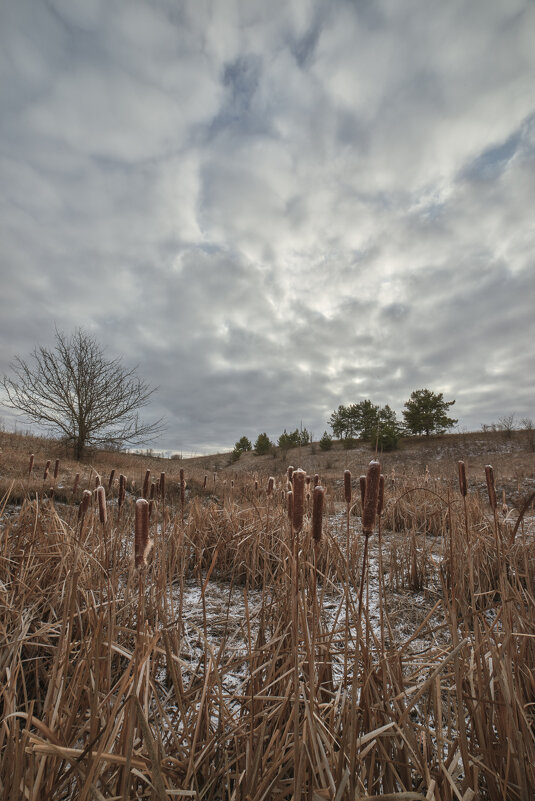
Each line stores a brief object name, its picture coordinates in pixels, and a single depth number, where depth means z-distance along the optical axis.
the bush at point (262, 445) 43.75
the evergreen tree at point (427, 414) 38.78
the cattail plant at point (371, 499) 1.06
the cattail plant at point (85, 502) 1.95
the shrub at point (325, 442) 41.41
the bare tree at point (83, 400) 18.66
